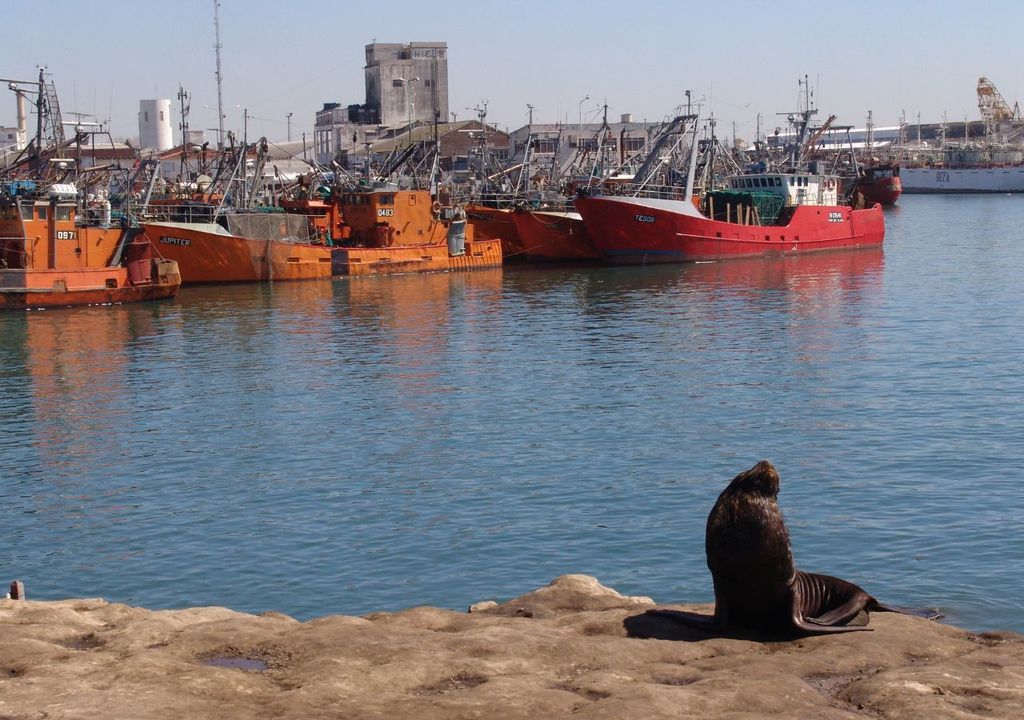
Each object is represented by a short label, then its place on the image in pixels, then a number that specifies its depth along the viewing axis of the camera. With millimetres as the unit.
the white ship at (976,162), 135375
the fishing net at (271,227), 47938
